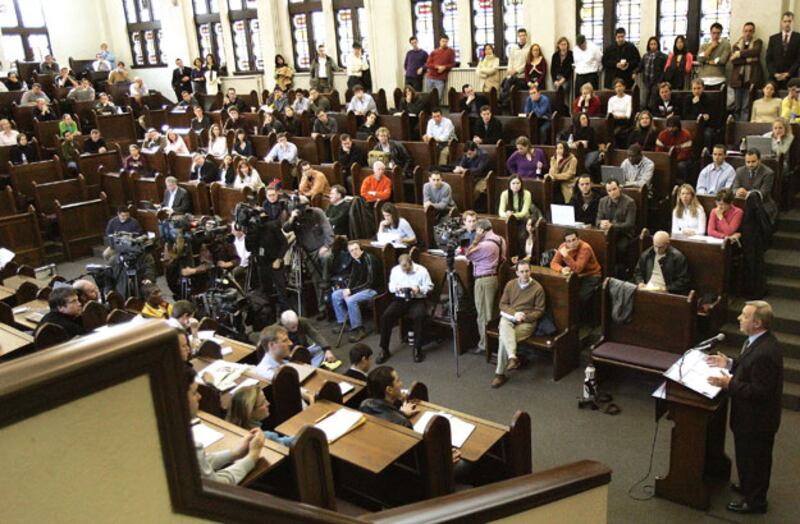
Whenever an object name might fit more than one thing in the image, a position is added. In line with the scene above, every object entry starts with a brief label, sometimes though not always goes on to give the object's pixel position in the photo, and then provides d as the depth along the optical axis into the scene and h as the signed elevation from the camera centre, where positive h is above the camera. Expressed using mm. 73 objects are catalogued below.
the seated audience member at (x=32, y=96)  13070 -187
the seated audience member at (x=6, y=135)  11230 -708
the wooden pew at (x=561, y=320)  5828 -2110
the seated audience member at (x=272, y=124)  10687 -789
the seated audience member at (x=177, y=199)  9250 -1503
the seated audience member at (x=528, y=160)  7988 -1157
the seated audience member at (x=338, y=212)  7797 -1512
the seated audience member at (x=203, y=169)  9814 -1229
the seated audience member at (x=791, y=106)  7614 -744
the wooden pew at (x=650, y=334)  5324 -2107
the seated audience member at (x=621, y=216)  6641 -1506
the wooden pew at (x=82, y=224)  9992 -1894
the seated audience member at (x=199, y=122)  11961 -763
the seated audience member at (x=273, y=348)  4668 -1728
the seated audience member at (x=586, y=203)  6930 -1428
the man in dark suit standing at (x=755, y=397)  3830 -1836
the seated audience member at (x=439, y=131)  9172 -910
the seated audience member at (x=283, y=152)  9758 -1079
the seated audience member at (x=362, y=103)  10797 -581
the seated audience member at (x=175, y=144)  11102 -1013
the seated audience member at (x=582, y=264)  6137 -1747
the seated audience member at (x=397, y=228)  7238 -1604
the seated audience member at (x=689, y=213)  6227 -1424
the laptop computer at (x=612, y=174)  7375 -1256
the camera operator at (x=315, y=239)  7250 -1657
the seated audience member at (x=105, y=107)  13188 -471
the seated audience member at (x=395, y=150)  8945 -1070
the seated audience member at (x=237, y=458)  2799 -1472
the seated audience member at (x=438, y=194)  7812 -1404
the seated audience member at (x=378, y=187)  8164 -1348
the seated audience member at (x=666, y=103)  8531 -712
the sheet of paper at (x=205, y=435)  3209 -1539
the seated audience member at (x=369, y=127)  9930 -860
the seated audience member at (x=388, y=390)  4078 -1781
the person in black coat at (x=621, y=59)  9398 -189
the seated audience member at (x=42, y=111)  12453 -442
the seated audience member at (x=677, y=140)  7730 -1023
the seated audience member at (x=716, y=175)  6699 -1228
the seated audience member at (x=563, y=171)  7551 -1224
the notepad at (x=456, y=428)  3780 -1889
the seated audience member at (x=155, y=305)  5852 -1772
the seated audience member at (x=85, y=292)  5805 -1596
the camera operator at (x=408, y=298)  6473 -2043
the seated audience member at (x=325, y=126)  10258 -830
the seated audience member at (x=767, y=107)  7773 -757
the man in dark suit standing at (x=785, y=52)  8203 -222
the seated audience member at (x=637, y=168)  7258 -1199
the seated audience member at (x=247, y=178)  9133 -1289
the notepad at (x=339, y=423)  3594 -1725
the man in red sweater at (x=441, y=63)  11000 -97
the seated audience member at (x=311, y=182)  8508 -1301
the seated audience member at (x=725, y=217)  6102 -1450
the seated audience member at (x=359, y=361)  4762 -1871
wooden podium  4059 -2200
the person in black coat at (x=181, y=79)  14397 -80
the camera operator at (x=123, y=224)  8375 -1595
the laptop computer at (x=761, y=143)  7141 -1027
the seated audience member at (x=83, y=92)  13812 -194
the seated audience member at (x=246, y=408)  3688 -1636
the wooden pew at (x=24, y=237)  9570 -1900
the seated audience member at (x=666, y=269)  5832 -1749
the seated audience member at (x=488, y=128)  9062 -904
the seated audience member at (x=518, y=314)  5871 -2041
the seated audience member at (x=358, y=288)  6910 -2051
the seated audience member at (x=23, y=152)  11102 -967
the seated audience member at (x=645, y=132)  8016 -950
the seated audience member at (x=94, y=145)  11602 -967
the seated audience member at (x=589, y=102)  8930 -658
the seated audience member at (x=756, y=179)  6500 -1246
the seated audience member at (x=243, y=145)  10250 -1008
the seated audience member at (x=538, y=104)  9281 -664
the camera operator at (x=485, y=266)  6285 -1778
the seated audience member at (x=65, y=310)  5156 -1549
